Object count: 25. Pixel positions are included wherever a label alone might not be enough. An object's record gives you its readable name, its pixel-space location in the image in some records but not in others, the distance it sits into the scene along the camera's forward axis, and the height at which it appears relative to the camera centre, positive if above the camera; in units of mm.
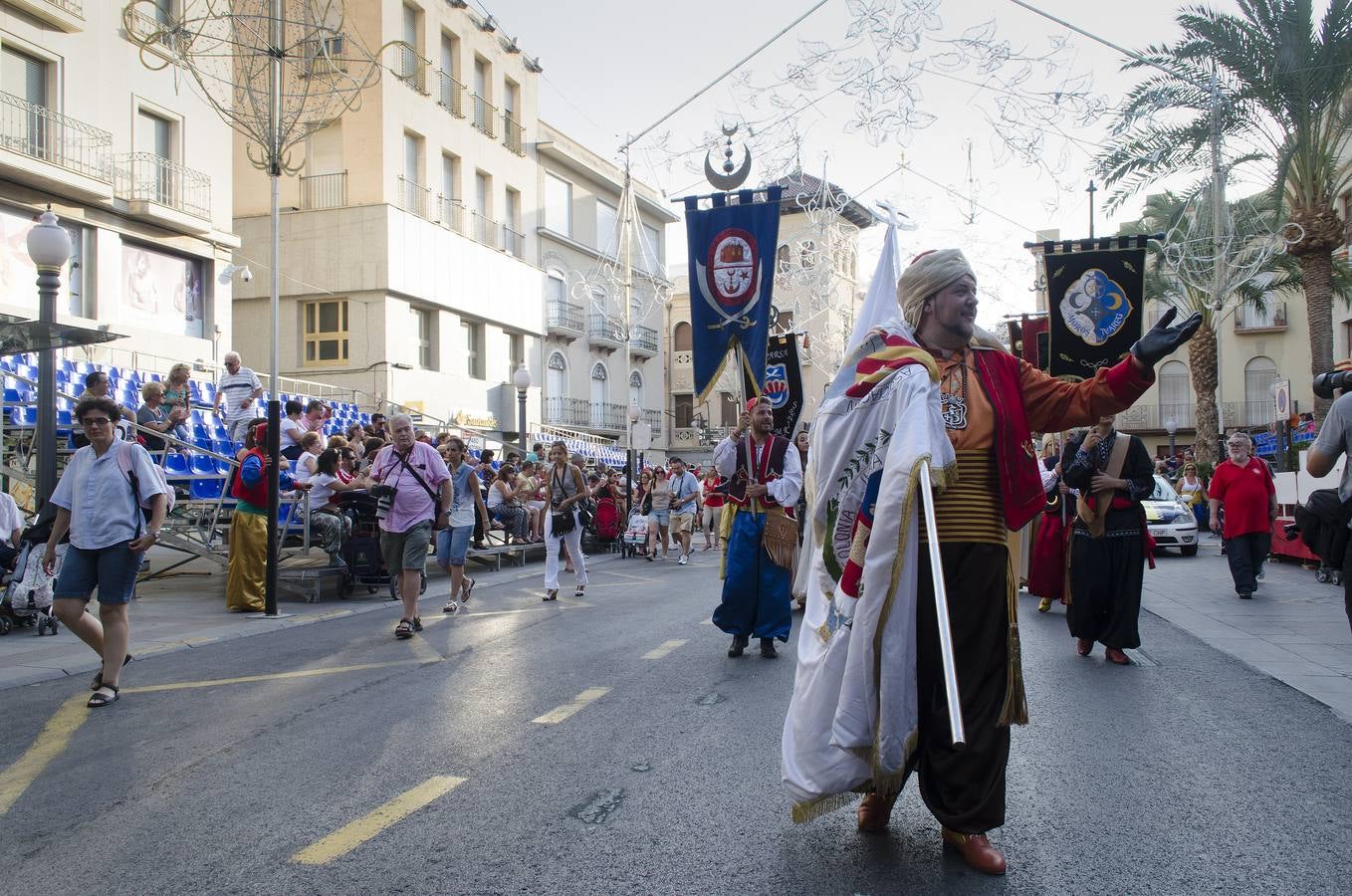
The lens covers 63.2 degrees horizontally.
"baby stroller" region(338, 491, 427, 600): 12492 -778
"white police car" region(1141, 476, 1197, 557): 19406 -1038
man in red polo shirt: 12125 -513
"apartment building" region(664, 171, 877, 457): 19969 +4442
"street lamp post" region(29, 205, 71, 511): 9367 +1498
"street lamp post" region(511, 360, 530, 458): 21562 +1810
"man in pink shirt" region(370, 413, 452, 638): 9570 -160
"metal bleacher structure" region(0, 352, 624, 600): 12367 +229
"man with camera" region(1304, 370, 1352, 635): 5297 +133
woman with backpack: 6488 -295
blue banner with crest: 9758 +1694
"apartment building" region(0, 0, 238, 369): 19047 +5716
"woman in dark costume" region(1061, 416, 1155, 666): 7828 -569
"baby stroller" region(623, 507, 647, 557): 20266 -1078
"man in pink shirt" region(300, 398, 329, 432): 14609 +841
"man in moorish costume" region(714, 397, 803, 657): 8000 -443
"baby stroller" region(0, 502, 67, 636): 8664 -899
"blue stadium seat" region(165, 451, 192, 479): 13805 +207
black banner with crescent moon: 11766 +1736
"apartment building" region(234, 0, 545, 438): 29422 +6822
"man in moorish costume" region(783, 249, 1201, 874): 3508 -286
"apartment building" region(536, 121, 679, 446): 38906 +6789
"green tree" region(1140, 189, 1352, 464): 20156 +4603
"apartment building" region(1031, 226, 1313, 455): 46875 +4237
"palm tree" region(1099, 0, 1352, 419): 18469 +6388
